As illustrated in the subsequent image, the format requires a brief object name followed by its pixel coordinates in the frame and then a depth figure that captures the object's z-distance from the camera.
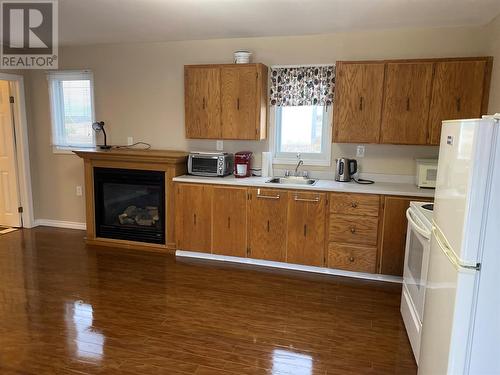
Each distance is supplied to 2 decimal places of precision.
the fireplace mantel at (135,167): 4.12
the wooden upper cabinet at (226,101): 3.87
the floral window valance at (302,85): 3.93
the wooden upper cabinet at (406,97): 3.29
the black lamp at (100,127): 4.66
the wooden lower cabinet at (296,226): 3.46
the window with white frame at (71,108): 4.86
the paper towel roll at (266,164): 4.14
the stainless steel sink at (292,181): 3.92
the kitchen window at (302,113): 3.96
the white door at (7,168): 4.93
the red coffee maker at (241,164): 4.09
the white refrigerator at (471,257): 1.29
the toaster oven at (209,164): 4.06
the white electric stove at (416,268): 2.27
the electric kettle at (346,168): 3.85
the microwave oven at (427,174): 3.49
